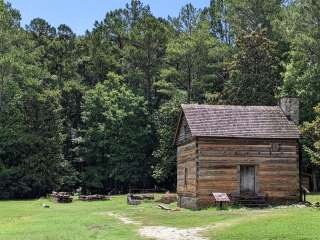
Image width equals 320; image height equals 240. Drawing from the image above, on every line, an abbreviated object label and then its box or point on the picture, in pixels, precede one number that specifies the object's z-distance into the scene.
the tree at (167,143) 64.19
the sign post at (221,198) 36.16
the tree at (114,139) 68.50
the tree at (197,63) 70.69
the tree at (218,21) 81.44
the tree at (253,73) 61.62
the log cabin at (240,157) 38.12
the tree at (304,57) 55.26
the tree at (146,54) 76.19
